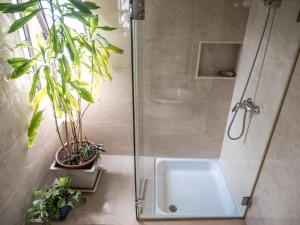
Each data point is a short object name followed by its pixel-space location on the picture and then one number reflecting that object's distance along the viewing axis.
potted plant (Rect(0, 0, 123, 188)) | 1.28
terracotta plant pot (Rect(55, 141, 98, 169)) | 1.75
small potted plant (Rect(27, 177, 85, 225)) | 1.48
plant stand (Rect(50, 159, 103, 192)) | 1.77
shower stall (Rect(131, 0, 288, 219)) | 1.53
